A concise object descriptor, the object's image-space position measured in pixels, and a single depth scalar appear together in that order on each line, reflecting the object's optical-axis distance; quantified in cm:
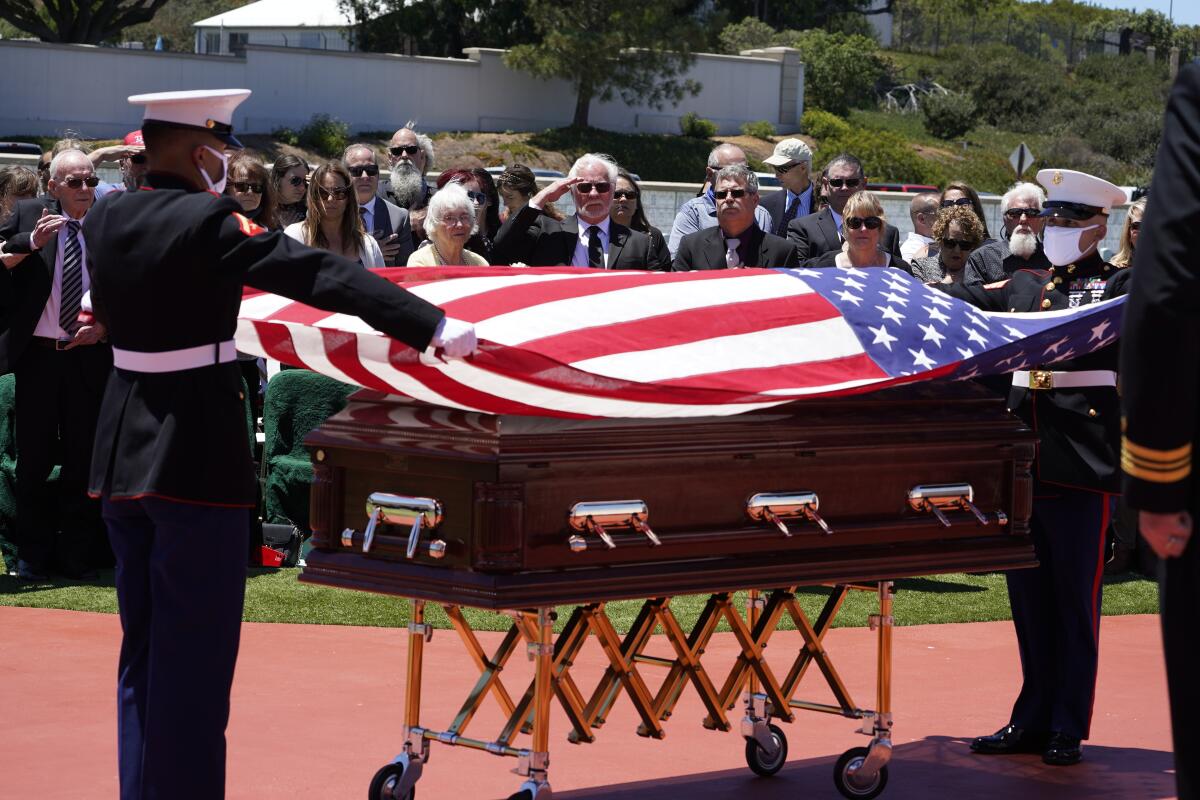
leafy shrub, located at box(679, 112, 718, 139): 4819
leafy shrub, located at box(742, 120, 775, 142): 4975
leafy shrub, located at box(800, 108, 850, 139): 5047
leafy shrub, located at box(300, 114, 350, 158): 4084
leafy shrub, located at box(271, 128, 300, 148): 4084
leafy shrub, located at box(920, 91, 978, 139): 5619
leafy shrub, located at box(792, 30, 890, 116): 5559
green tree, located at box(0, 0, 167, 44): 4569
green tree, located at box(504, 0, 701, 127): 4612
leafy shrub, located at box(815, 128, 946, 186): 4700
